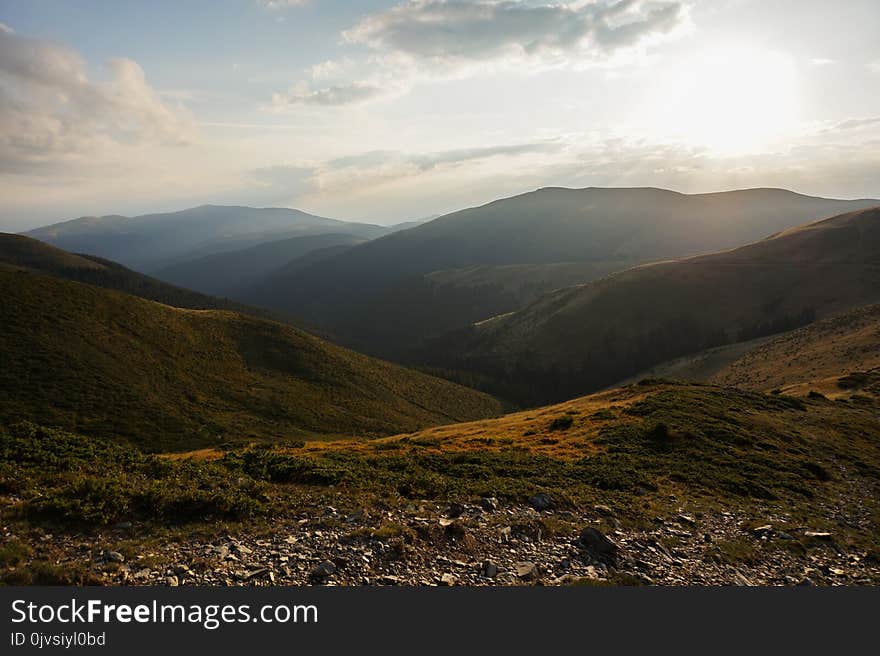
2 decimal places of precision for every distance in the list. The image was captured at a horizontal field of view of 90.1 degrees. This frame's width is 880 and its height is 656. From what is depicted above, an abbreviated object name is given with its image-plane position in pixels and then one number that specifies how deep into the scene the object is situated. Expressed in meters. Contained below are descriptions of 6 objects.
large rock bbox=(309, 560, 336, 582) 11.75
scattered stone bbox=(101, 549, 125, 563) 11.32
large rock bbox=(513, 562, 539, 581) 13.20
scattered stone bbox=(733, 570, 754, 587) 15.00
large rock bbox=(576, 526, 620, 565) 15.05
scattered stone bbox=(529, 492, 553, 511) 19.17
